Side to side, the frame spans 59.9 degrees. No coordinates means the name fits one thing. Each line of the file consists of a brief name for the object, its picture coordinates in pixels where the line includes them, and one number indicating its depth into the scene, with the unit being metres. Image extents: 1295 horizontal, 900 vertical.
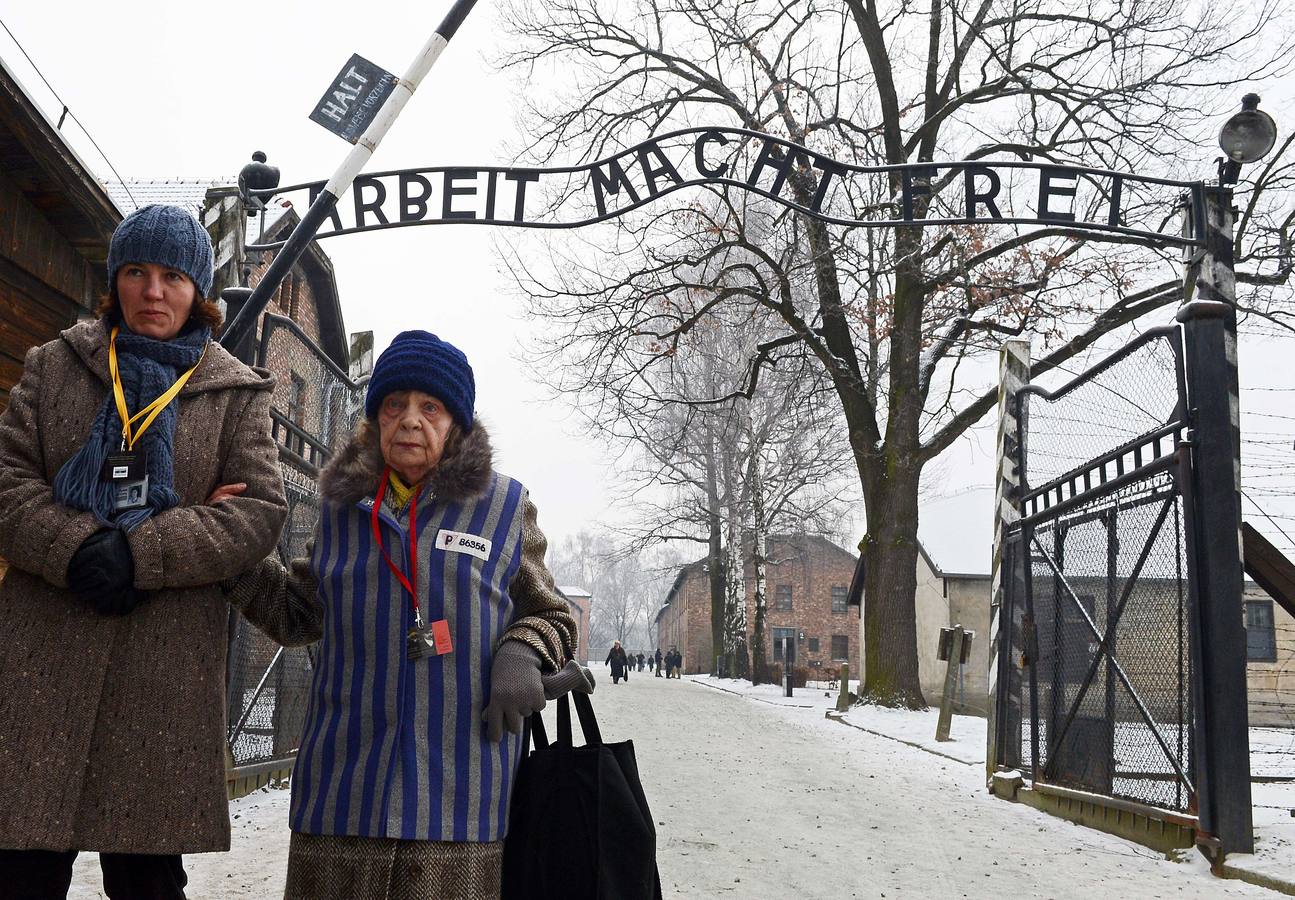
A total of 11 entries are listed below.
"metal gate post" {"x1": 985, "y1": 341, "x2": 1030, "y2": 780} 8.88
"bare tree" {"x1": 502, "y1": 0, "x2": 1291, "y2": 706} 15.52
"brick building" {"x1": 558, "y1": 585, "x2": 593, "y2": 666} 104.88
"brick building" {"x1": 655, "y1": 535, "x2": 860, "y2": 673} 59.03
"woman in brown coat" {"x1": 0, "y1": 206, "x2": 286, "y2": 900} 2.28
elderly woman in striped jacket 2.33
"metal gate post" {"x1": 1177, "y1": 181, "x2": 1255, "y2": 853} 5.56
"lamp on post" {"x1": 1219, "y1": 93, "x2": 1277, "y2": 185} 6.89
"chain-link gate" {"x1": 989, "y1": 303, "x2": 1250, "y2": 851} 5.72
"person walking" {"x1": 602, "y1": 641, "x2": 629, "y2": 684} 38.41
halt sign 4.93
